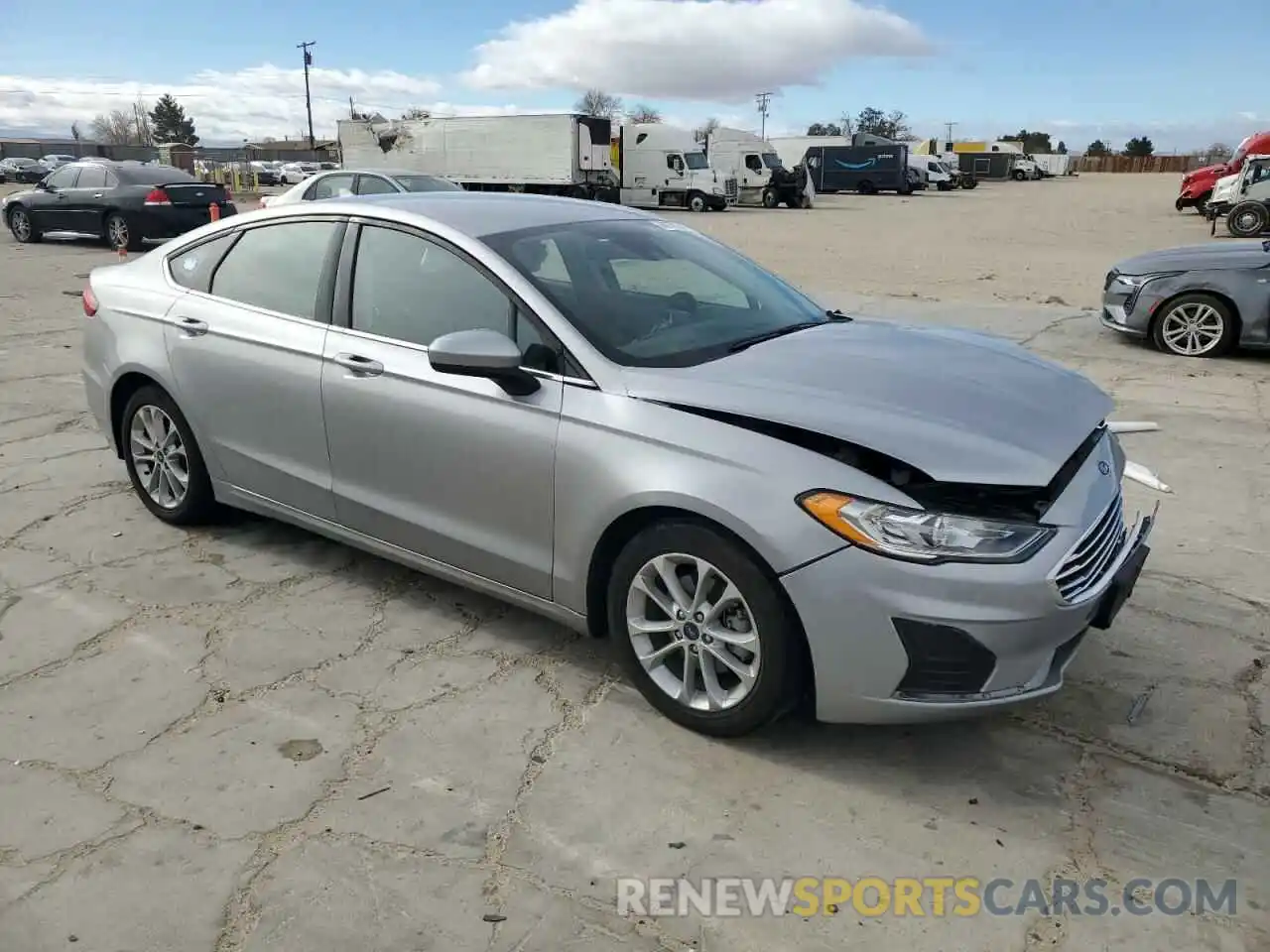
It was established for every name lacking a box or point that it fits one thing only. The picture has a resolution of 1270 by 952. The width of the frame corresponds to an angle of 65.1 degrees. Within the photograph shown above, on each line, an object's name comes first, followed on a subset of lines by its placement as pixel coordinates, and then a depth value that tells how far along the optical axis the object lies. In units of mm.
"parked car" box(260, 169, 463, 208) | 15062
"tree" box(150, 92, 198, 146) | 108125
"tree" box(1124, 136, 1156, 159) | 111562
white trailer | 32438
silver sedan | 2689
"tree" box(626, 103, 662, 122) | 89619
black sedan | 16828
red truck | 27359
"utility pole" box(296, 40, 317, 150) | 75125
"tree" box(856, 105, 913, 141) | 112812
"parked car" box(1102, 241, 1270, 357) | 8508
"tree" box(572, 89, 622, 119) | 101500
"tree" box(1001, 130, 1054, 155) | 106356
